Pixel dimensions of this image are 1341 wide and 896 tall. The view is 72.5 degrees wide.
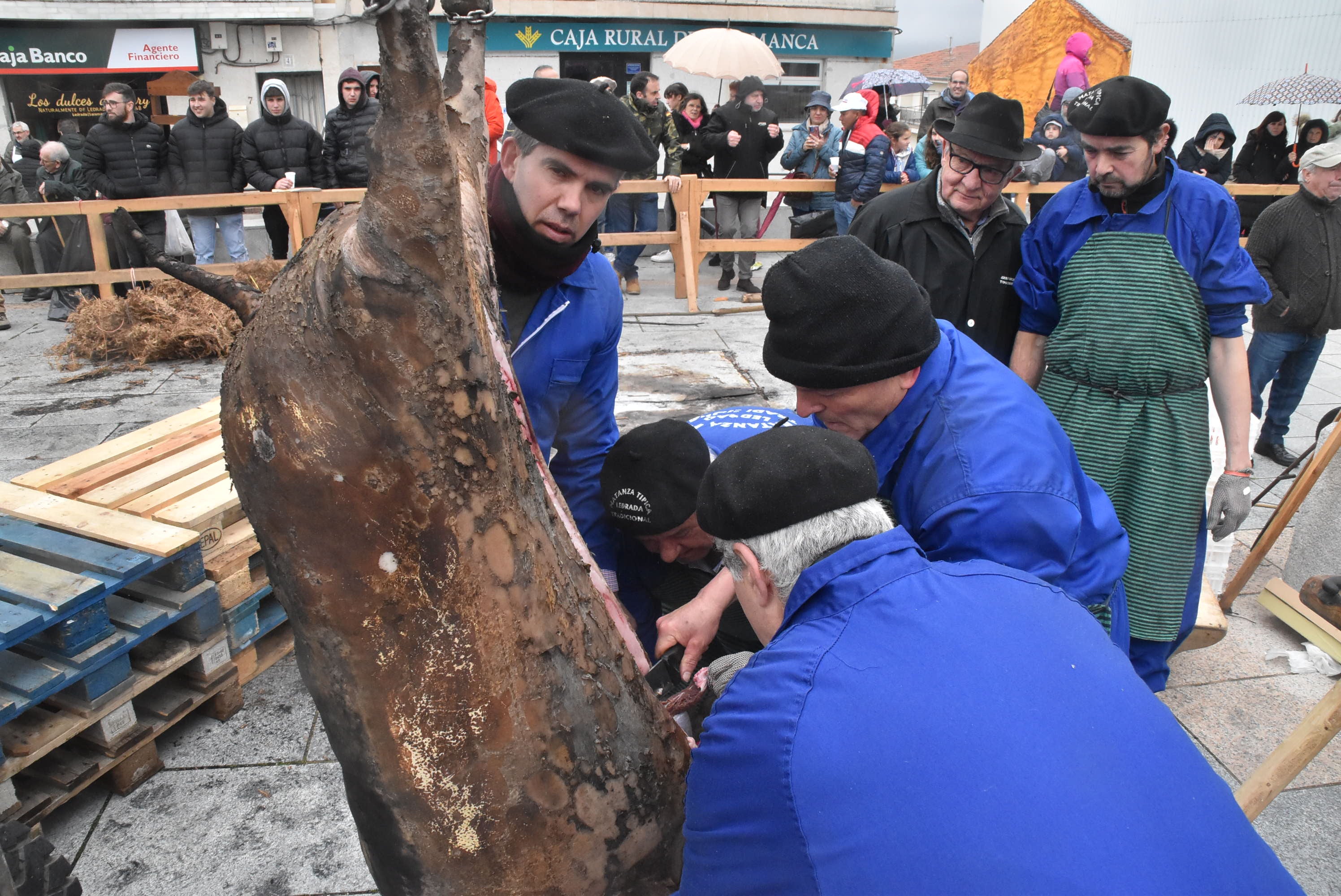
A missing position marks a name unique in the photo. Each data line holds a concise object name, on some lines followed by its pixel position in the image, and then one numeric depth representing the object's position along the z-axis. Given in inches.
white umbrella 425.7
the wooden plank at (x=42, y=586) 91.4
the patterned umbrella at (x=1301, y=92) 430.9
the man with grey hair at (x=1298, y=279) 197.3
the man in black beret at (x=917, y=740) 41.5
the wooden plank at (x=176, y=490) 115.0
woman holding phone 355.3
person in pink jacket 387.5
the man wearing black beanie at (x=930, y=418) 62.7
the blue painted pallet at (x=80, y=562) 90.9
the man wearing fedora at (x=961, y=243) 116.7
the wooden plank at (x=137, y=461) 119.9
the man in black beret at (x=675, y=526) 82.2
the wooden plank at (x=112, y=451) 121.6
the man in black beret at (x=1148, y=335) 102.3
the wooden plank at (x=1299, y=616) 110.5
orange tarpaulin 656.4
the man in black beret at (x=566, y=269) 81.0
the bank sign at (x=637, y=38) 676.7
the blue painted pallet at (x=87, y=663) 90.4
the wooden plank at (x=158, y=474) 117.2
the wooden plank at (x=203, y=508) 111.6
